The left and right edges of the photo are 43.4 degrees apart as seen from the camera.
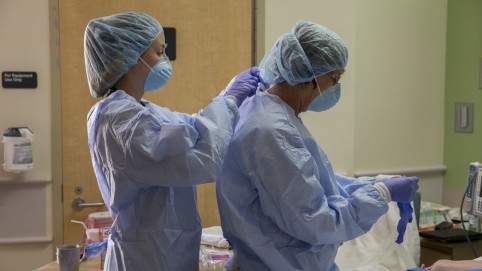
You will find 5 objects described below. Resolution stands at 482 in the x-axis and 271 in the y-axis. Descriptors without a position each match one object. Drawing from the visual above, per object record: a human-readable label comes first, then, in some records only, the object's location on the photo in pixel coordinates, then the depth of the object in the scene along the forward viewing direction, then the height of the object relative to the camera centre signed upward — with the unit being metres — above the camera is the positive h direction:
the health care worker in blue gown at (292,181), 1.64 -0.19
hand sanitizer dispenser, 3.00 -0.18
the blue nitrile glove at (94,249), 2.23 -0.50
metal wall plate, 3.79 +0.00
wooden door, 3.15 +0.28
